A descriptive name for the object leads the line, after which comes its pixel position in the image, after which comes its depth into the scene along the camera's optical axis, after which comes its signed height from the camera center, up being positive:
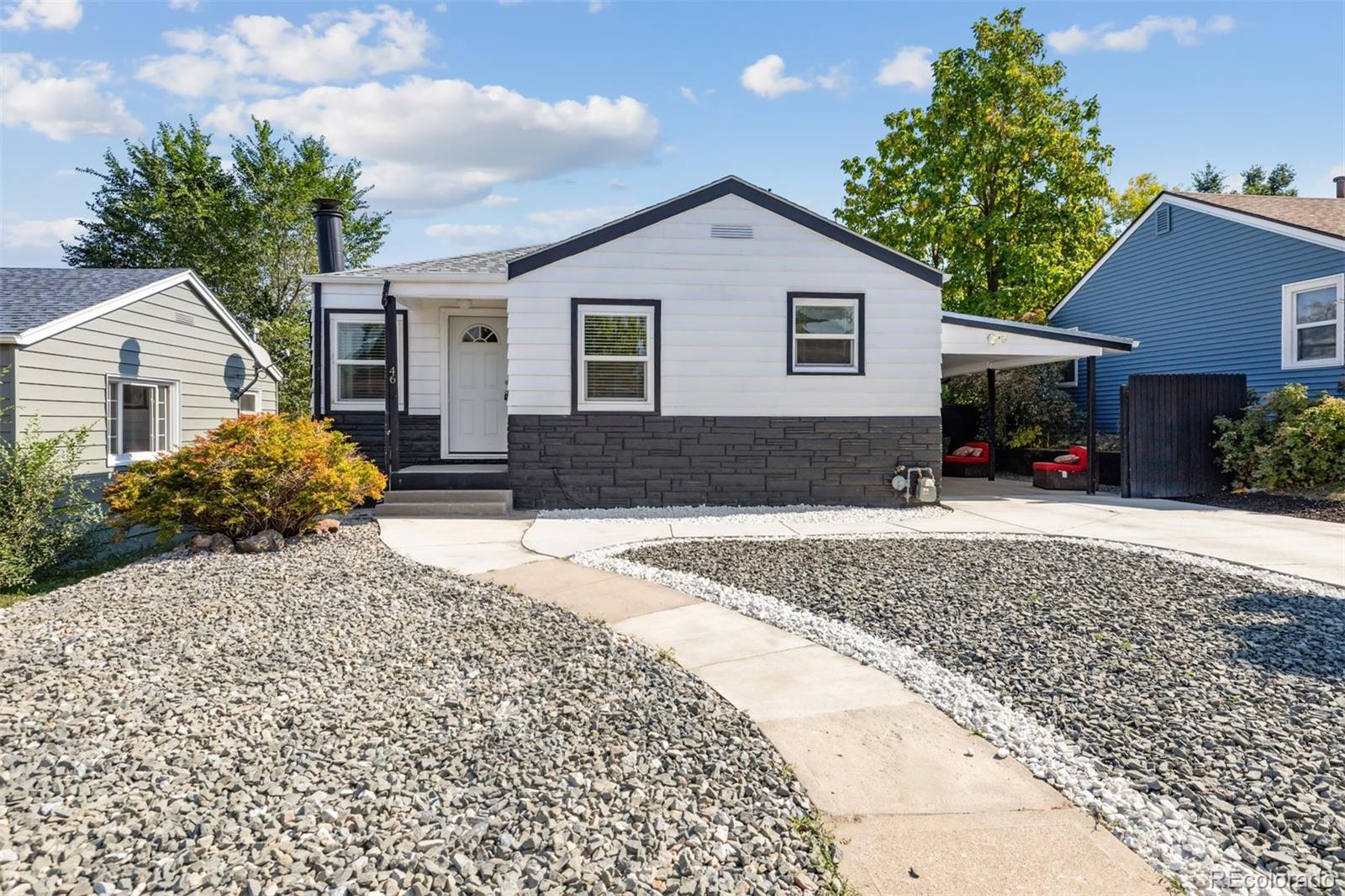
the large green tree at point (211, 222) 22.75 +6.69
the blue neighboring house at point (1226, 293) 11.00 +2.50
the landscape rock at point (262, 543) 6.38 -0.97
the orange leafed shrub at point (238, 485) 6.39 -0.47
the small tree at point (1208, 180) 30.38 +10.71
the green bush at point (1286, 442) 9.48 -0.10
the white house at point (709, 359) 9.06 +0.96
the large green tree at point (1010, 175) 17.69 +6.46
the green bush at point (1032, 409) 14.61 +0.52
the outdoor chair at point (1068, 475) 11.67 -0.65
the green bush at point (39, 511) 6.27 -0.72
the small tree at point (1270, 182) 29.17 +10.30
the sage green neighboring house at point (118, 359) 7.59 +0.93
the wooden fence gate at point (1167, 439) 10.59 -0.06
